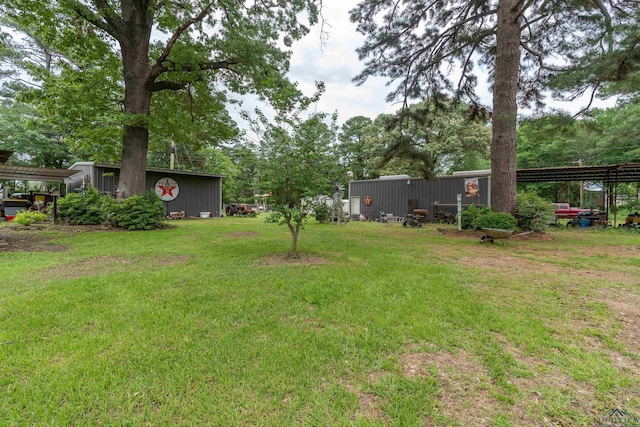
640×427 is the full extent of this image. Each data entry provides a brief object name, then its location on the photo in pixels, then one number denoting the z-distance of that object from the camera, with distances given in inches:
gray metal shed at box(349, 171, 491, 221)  522.3
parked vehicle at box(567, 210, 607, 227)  498.0
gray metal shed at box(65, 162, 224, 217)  505.7
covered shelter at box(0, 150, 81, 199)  297.3
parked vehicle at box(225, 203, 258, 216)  840.3
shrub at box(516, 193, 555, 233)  355.9
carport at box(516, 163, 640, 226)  457.1
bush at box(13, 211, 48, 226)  355.3
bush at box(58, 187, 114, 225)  376.2
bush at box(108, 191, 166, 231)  361.4
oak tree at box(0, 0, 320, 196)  345.7
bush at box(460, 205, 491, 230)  395.2
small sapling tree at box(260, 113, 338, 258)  196.5
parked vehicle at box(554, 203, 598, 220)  703.0
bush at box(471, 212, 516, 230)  330.0
